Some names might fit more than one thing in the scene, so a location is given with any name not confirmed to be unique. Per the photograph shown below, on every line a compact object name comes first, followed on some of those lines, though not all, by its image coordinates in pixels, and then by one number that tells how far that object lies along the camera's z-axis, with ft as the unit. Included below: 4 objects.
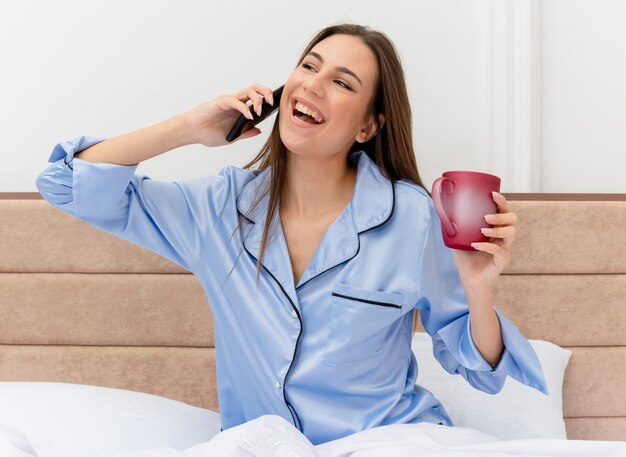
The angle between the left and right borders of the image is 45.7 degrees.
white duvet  3.84
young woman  4.80
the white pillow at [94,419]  4.64
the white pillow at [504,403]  5.51
